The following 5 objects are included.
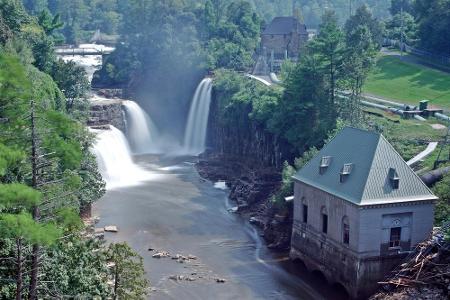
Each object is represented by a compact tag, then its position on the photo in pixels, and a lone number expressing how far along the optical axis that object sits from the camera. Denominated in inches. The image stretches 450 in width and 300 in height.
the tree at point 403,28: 4248.8
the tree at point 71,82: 3129.9
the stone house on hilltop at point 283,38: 4613.7
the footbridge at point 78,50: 5021.7
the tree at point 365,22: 4119.1
